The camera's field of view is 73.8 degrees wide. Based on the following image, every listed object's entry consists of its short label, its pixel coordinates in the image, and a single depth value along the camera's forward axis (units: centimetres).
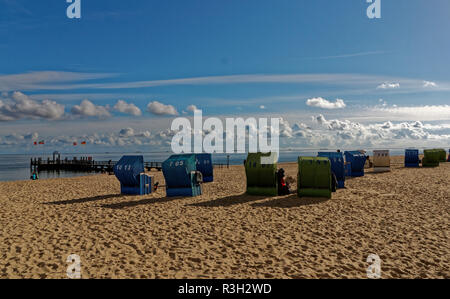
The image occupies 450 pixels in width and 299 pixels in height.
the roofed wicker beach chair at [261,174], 1390
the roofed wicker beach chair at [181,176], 1429
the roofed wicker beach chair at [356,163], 2194
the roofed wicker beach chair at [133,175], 1545
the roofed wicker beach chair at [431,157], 3028
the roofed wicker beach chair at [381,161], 2605
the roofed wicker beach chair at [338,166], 1587
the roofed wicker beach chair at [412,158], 3042
